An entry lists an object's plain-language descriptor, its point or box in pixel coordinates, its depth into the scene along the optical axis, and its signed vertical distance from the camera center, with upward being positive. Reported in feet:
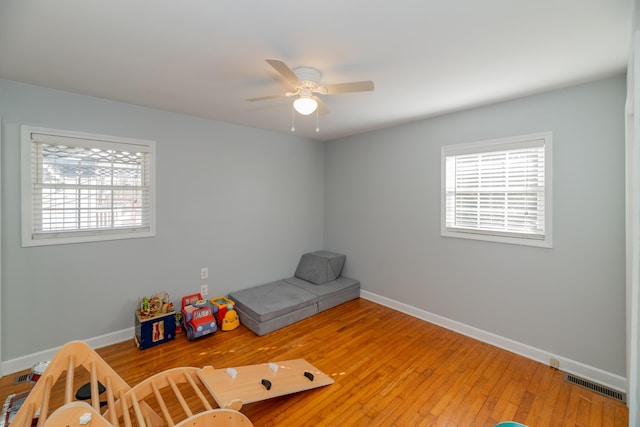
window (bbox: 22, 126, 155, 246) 7.83 +0.71
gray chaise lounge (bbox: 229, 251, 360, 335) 10.17 -3.64
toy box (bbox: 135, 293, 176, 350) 8.87 -3.79
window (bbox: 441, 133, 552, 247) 8.27 +0.74
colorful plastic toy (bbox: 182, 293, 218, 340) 9.40 -3.86
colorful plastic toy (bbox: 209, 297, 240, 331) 10.25 -4.08
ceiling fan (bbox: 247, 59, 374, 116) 6.09 +2.89
